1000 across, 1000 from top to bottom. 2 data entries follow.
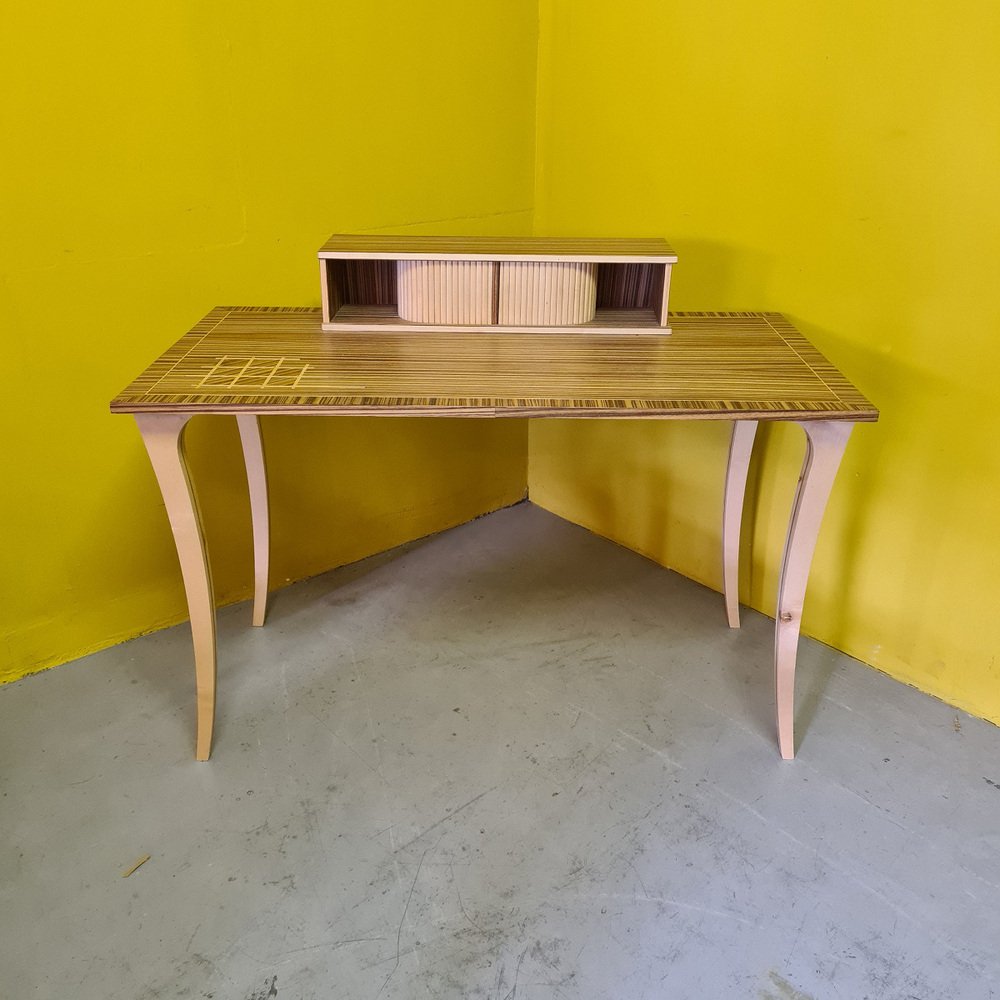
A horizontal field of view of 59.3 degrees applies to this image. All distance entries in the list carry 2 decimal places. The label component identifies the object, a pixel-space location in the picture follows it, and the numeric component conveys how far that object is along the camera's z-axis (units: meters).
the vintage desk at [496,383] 1.31
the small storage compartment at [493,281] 1.57
